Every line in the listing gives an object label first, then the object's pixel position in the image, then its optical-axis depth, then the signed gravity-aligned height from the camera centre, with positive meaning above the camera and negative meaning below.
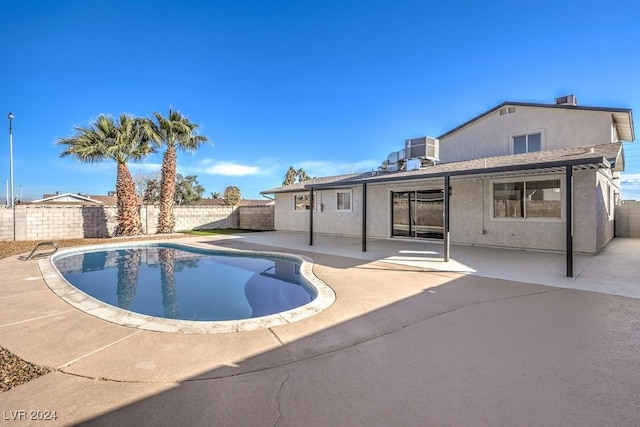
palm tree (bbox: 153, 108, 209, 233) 16.97 +4.25
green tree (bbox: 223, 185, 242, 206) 43.18 +2.87
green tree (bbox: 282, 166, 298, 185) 46.28 +6.03
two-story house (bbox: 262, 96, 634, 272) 9.48 +1.00
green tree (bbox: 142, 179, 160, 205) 42.50 +3.75
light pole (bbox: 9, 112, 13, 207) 17.72 +4.24
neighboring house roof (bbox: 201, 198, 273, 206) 53.32 +2.44
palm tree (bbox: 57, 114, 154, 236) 14.98 +3.63
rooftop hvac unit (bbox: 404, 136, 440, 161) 13.32 +3.02
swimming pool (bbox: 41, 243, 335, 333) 4.69 -1.85
